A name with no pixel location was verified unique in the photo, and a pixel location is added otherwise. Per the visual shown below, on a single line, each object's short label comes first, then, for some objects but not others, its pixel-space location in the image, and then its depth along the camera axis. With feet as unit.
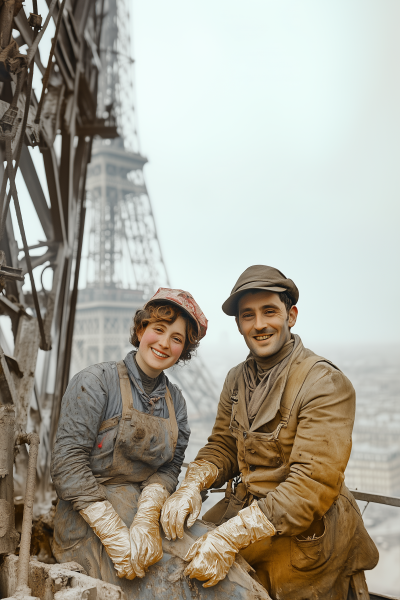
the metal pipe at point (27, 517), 6.79
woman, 7.13
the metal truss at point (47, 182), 9.30
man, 7.38
